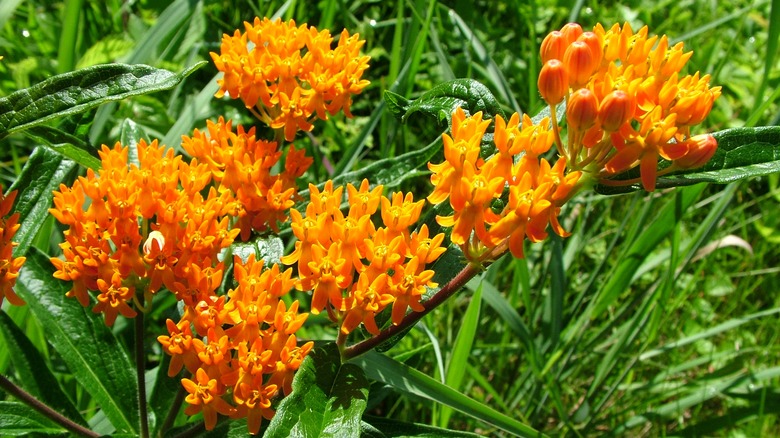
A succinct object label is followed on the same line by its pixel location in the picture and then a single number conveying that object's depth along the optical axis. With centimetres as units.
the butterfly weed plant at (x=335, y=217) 27
